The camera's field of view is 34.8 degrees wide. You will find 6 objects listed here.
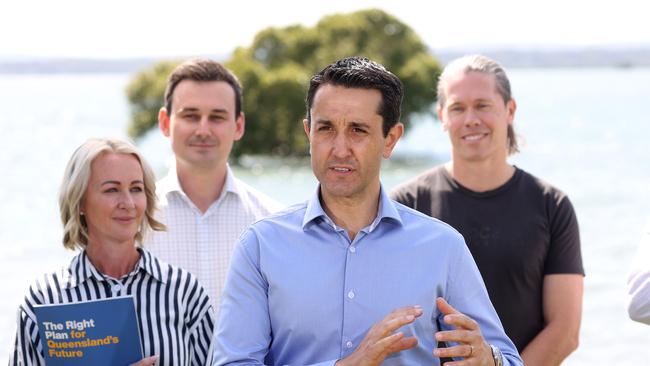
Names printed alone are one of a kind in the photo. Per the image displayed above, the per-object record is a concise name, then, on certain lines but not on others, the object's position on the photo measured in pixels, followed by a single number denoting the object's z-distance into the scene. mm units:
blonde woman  3410
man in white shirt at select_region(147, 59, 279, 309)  4492
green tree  30234
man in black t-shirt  4117
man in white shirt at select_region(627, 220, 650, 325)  2906
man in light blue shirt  2734
